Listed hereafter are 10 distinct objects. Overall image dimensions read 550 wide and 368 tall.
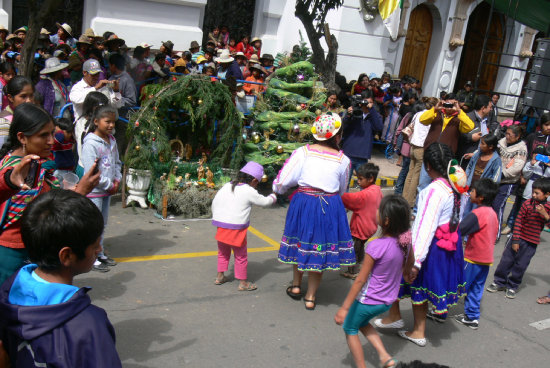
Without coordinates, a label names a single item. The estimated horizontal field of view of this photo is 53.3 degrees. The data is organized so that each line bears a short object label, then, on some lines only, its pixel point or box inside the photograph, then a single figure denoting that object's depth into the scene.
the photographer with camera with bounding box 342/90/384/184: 8.62
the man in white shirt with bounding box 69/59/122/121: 6.74
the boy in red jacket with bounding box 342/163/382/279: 5.75
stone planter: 7.26
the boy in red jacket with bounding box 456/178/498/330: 5.24
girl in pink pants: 5.19
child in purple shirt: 3.87
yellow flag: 14.39
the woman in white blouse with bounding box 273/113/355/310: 4.98
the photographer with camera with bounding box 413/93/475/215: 7.80
